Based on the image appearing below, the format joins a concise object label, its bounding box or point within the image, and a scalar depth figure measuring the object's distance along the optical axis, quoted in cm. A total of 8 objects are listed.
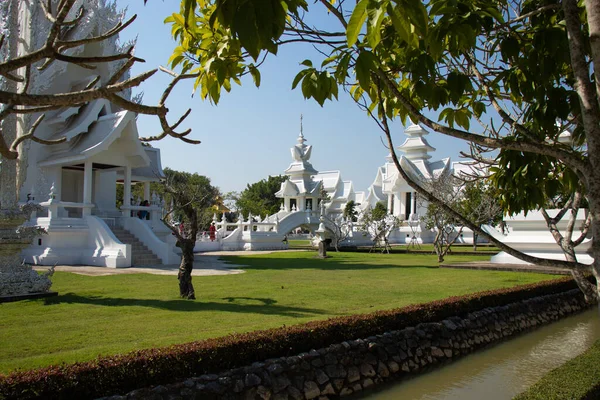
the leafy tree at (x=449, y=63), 215
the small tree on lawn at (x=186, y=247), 1012
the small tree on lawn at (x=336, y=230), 3015
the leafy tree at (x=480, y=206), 2481
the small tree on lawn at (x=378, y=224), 2916
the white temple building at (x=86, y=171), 1664
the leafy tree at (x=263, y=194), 6391
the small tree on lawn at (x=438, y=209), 2167
